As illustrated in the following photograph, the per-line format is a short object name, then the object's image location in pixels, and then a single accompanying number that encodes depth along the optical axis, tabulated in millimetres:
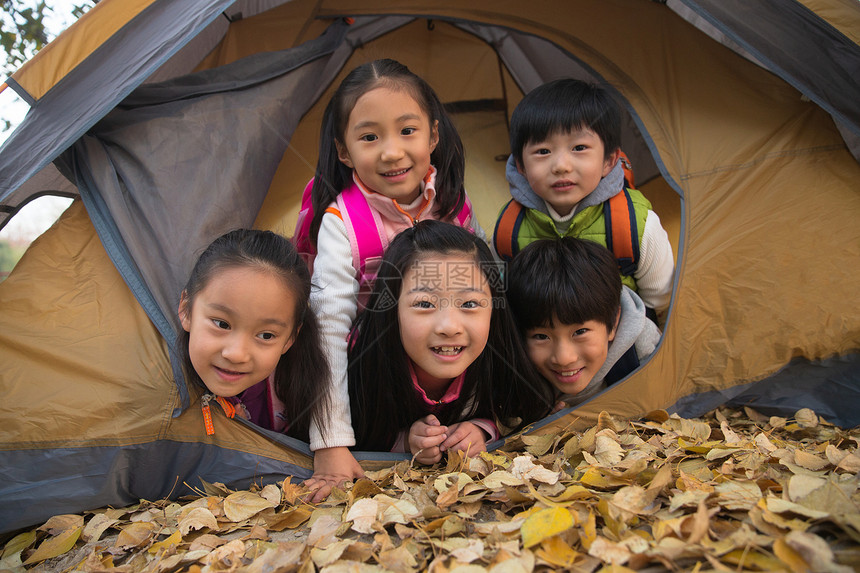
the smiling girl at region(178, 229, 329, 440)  1490
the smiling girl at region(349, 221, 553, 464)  1582
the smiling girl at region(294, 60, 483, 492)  1838
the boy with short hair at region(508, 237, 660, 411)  1737
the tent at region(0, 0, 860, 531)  1518
